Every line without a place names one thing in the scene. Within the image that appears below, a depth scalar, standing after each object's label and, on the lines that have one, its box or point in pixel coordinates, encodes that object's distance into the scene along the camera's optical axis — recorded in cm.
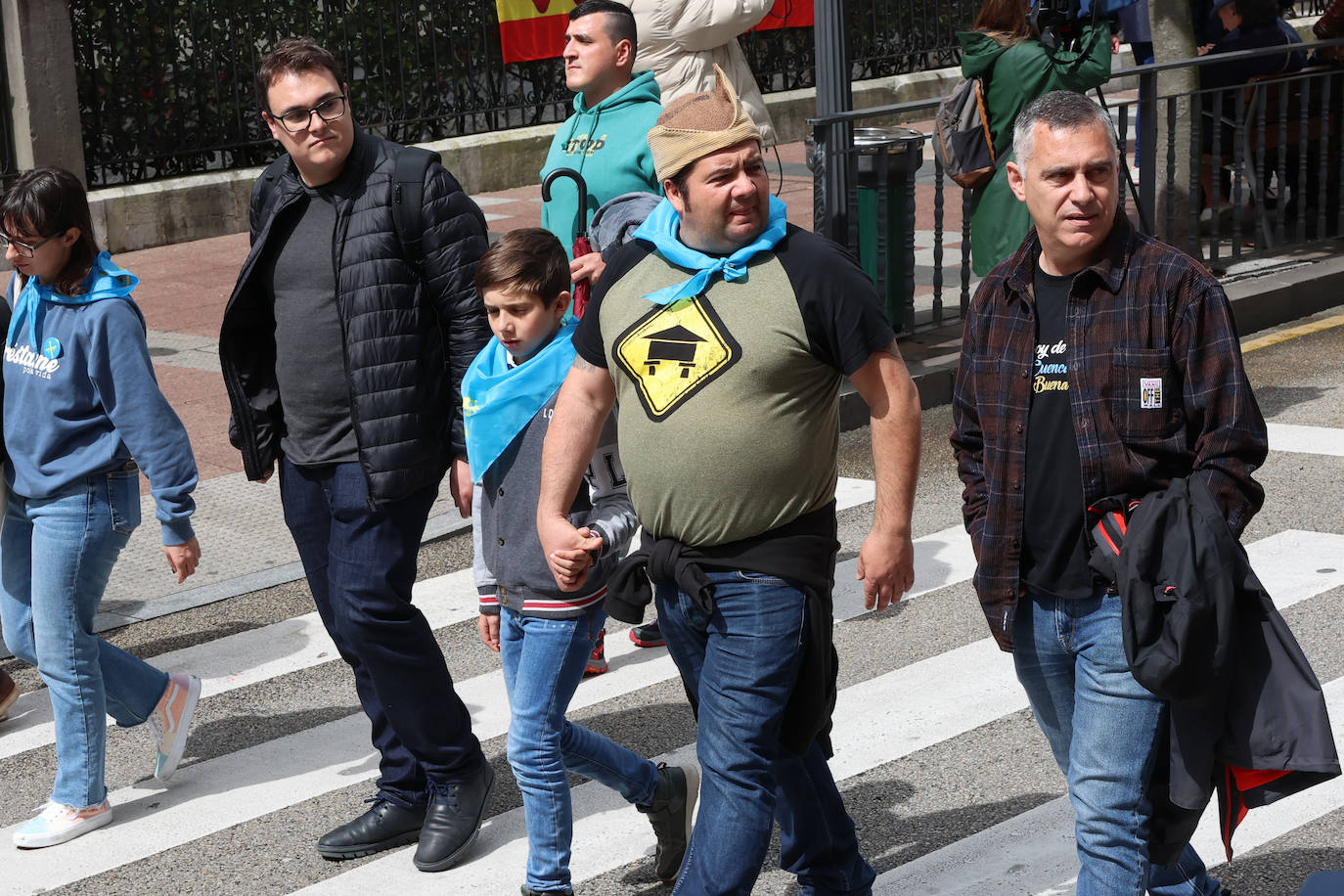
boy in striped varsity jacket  409
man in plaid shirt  329
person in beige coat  776
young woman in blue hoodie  479
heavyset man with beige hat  351
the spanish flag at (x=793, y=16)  1927
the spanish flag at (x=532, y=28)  1717
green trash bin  964
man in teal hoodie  579
